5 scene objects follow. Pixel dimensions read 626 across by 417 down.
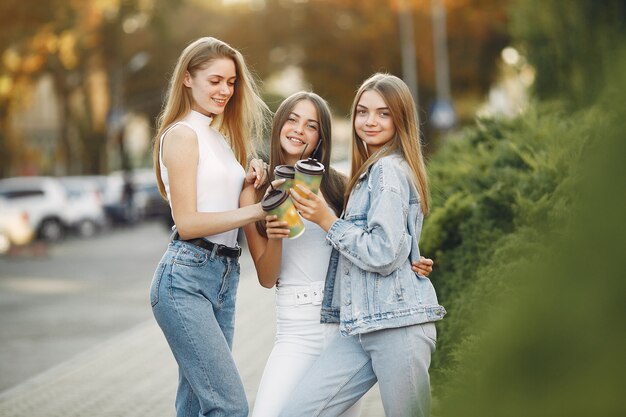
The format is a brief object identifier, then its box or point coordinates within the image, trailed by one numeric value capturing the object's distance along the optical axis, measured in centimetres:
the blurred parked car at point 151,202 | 3897
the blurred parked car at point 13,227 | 2523
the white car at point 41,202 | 2814
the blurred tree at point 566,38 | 1168
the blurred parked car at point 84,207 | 3123
